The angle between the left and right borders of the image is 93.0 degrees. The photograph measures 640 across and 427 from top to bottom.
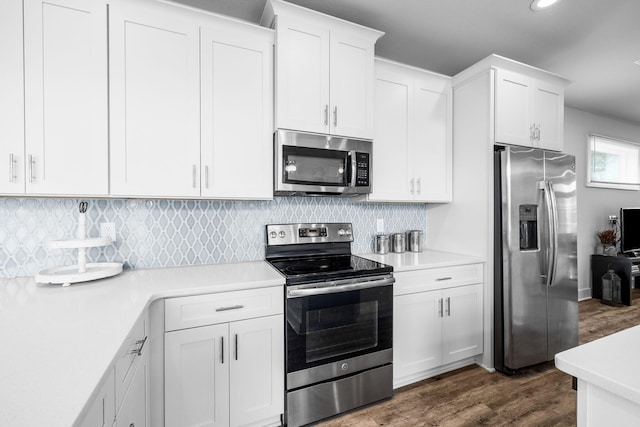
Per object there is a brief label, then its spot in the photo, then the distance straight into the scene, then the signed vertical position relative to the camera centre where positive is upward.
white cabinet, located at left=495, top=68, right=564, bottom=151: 2.48 +0.88
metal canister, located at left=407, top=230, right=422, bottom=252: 2.85 -0.26
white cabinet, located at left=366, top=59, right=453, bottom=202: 2.46 +0.66
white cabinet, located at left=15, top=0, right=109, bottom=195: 1.51 +0.58
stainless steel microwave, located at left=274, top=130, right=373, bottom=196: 2.02 +0.34
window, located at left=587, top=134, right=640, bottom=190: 4.40 +0.75
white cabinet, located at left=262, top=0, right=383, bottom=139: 2.00 +0.98
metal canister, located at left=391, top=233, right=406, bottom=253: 2.78 -0.27
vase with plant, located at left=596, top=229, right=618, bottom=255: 4.28 -0.41
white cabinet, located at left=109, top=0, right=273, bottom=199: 1.70 +0.66
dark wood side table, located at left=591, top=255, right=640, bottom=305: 3.99 -0.79
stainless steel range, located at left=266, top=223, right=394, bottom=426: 1.76 -0.77
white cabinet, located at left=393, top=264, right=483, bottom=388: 2.19 -0.83
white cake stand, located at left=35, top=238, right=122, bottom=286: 1.54 -0.32
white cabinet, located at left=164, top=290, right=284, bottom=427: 1.55 -0.84
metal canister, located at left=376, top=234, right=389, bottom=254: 2.69 -0.28
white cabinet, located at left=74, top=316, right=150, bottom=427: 0.81 -0.59
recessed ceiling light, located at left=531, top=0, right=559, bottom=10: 2.02 +1.41
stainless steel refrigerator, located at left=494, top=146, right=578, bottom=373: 2.36 -0.36
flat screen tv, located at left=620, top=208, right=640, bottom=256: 4.31 -0.27
